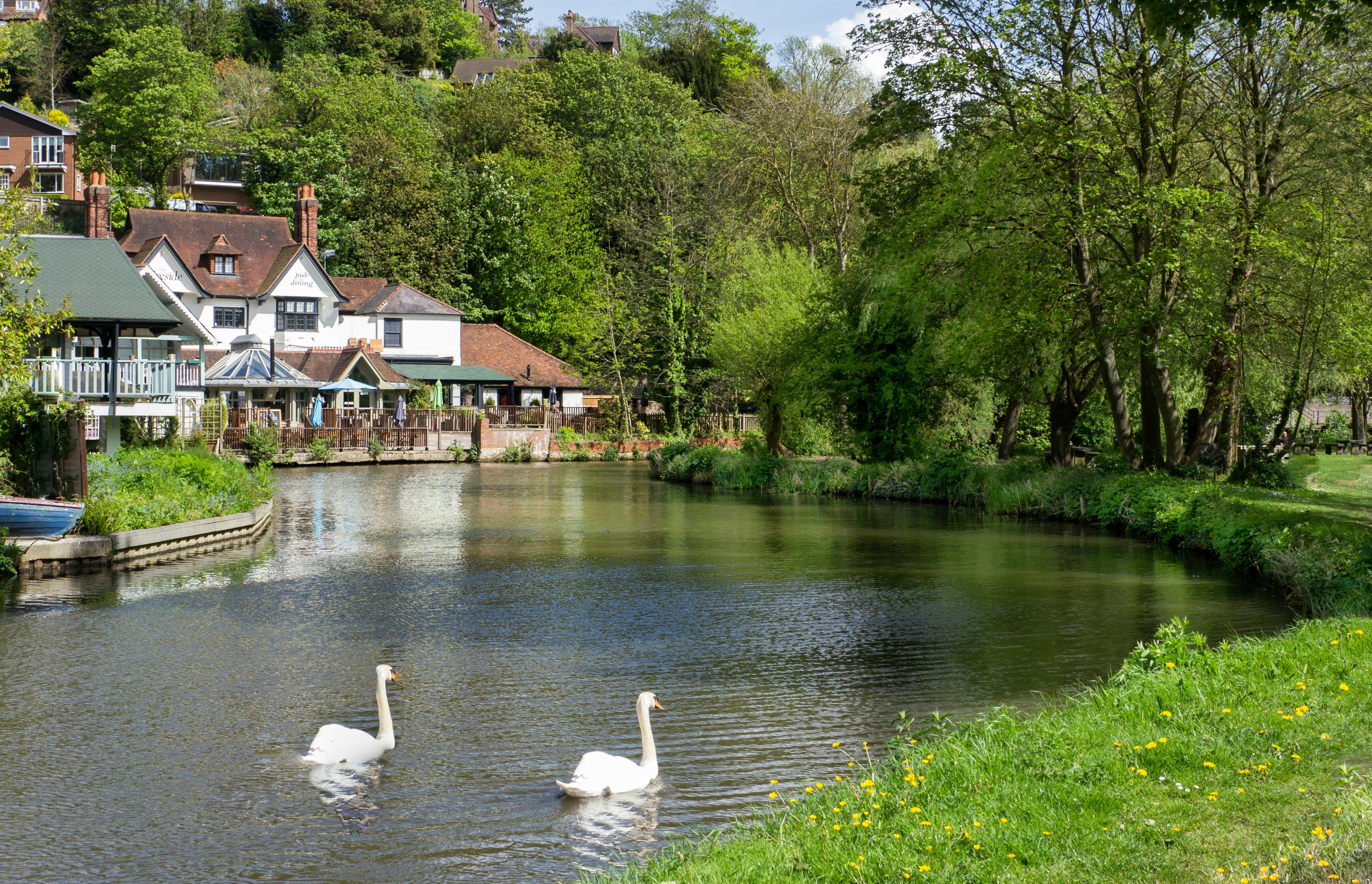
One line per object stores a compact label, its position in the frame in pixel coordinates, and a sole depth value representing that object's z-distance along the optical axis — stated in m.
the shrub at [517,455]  60.88
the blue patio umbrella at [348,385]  60.19
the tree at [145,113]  78.00
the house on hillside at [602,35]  129.00
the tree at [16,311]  19.55
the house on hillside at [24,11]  110.62
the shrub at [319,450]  55.91
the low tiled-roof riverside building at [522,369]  71.56
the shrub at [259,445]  52.38
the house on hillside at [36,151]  78.31
